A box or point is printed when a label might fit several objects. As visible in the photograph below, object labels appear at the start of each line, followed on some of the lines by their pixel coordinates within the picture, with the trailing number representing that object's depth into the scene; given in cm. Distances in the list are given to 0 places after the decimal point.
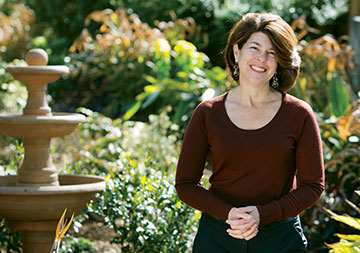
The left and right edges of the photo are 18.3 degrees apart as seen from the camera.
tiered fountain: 678
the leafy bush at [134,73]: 1221
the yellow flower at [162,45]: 1315
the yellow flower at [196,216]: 698
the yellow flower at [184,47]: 1292
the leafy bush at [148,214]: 678
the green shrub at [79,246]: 792
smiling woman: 439
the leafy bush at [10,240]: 761
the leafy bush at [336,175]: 833
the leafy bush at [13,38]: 1743
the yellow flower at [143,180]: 691
